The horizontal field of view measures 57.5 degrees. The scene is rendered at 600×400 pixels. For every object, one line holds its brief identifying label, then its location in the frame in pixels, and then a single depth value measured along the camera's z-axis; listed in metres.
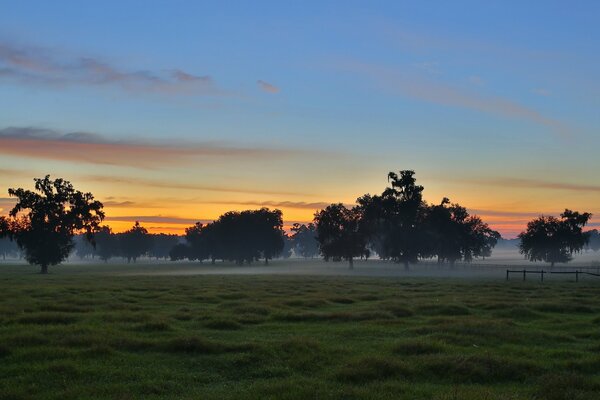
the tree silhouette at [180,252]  195.25
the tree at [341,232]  135.50
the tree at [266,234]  165.38
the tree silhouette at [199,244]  180.88
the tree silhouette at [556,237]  137.62
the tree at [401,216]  120.62
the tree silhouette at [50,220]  104.31
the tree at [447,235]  127.12
